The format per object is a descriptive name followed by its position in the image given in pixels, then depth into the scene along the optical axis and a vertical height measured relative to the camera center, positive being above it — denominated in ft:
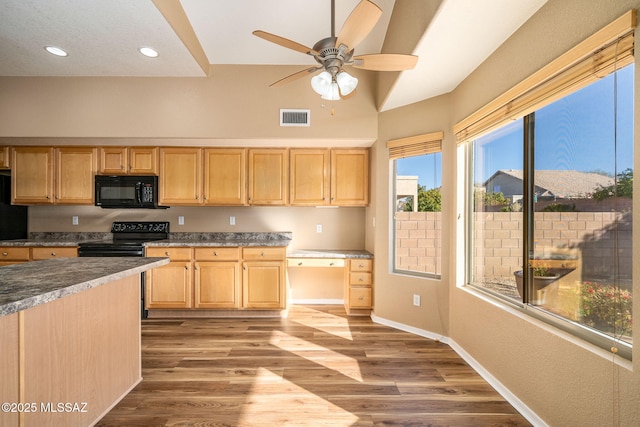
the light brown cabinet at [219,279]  11.69 -2.54
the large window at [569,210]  4.58 +0.13
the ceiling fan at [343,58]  5.30 +3.26
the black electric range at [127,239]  11.34 -1.06
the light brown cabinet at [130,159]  12.24 +2.34
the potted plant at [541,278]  5.96 -1.28
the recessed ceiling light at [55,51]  9.15 +5.19
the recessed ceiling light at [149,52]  9.14 +5.17
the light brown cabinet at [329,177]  12.45 +1.65
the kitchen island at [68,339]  4.10 -2.17
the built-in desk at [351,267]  11.83 -2.06
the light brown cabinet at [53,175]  12.09 +1.65
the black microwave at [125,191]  12.07 +0.99
